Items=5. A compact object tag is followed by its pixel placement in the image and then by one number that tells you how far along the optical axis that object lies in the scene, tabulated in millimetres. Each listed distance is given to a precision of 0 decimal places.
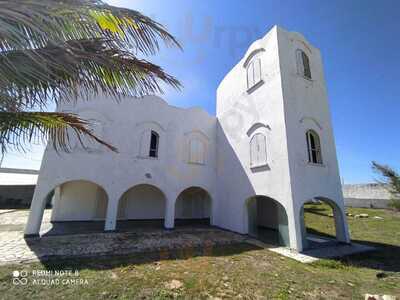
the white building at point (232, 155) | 8297
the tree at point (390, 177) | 11461
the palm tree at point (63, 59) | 2062
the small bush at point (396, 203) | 12193
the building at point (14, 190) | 18609
